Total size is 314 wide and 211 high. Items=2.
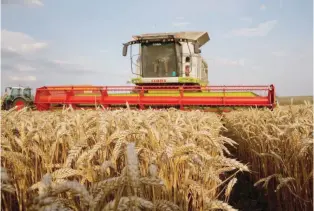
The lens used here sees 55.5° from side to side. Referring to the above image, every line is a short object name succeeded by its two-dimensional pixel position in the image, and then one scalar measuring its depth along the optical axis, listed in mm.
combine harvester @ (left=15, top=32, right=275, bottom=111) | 9164
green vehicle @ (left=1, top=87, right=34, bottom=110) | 18628
